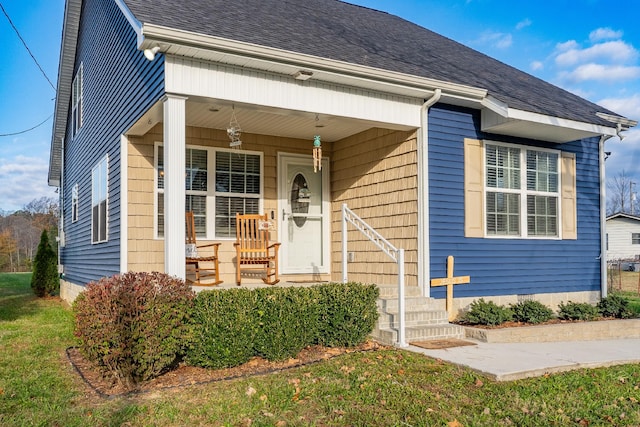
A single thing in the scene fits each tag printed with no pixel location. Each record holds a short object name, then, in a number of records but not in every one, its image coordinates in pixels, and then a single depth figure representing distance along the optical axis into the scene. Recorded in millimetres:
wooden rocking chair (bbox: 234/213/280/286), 7449
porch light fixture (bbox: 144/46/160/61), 5293
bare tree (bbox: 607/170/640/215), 46719
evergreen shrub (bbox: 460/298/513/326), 6914
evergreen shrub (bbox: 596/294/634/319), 7867
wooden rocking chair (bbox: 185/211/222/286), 7172
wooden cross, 7328
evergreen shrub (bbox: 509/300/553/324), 7133
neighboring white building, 30516
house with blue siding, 6023
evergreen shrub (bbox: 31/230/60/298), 13484
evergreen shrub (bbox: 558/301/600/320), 7531
